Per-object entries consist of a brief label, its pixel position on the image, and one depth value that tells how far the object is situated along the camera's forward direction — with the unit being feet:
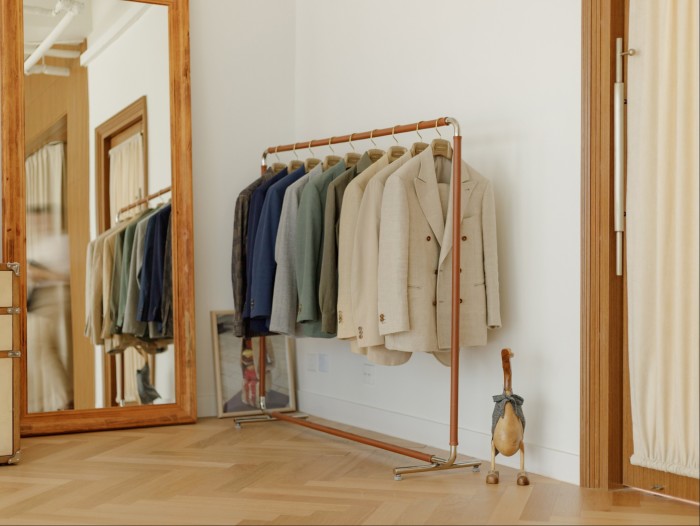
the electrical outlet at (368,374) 15.08
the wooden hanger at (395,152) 12.91
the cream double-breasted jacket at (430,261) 11.64
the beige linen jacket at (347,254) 12.59
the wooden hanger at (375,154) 13.41
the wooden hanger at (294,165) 14.97
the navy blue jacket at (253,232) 14.70
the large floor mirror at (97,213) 14.43
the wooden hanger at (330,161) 14.28
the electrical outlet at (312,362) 16.52
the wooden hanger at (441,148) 12.35
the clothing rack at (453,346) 11.43
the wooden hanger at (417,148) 12.47
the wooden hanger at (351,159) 13.78
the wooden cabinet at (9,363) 12.28
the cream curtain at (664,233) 9.96
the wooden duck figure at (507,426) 11.19
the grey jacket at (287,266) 13.67
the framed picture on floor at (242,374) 16.21
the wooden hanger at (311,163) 14.76
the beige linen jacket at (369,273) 12.01
